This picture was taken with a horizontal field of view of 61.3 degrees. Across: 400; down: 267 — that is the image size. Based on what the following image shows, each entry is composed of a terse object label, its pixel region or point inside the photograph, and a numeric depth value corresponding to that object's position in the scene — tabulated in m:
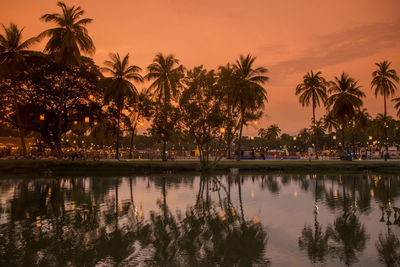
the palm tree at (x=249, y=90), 42.66
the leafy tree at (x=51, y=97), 47.50
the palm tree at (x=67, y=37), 43.00
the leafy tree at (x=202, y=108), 40.06
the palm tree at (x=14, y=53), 43.56
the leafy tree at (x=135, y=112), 53.20
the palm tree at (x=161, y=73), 51.12
